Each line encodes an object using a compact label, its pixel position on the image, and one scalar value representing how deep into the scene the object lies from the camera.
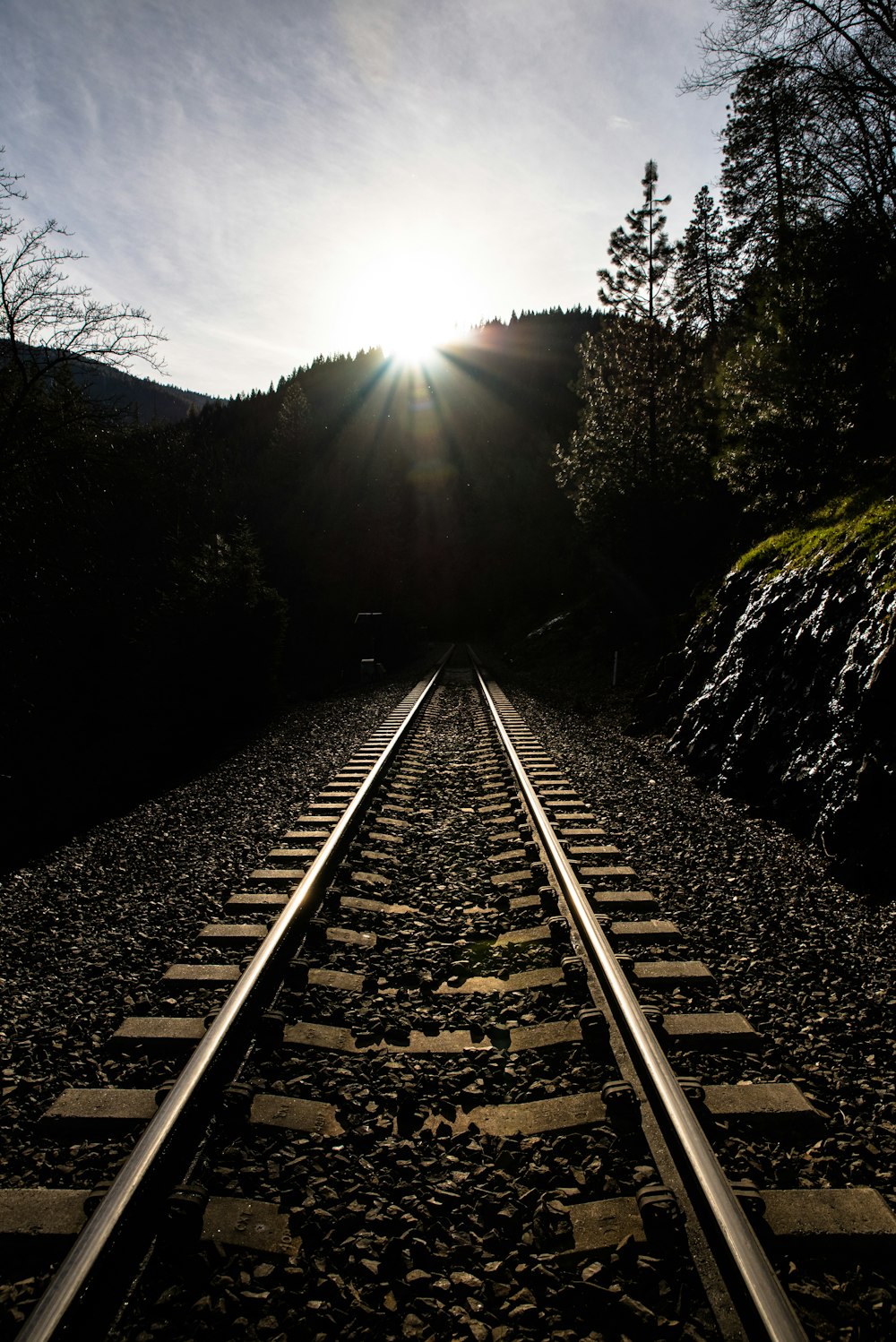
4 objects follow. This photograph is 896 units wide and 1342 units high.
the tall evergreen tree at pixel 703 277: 28.39
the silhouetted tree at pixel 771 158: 13.41
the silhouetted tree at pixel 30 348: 11.55
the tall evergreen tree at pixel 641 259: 21.16
